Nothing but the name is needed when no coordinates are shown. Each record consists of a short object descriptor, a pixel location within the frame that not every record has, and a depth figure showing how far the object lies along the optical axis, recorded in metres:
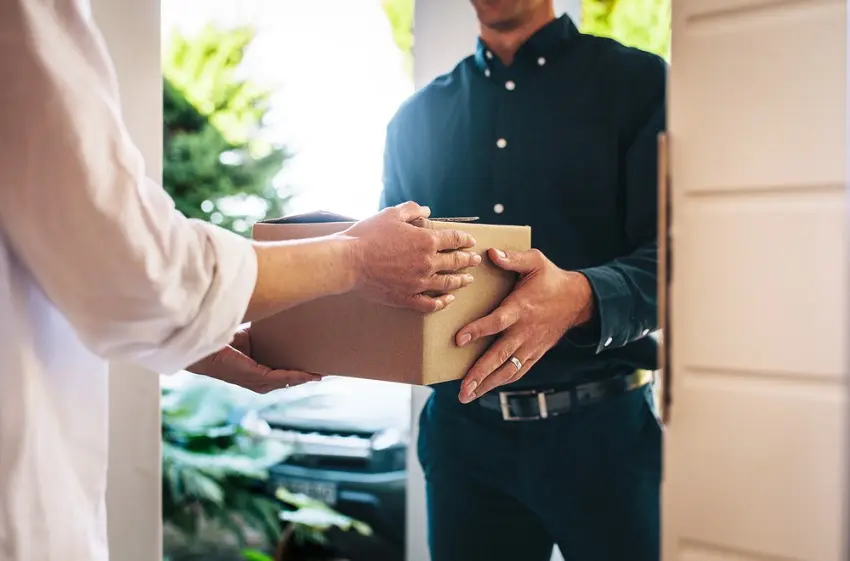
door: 0.55
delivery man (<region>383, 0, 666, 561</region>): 0.80
